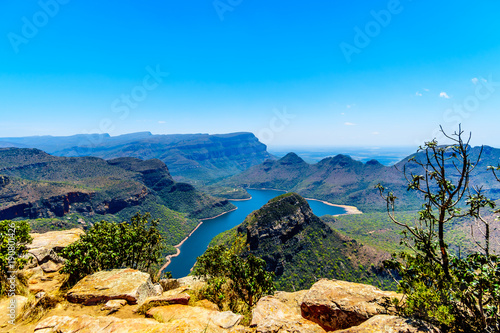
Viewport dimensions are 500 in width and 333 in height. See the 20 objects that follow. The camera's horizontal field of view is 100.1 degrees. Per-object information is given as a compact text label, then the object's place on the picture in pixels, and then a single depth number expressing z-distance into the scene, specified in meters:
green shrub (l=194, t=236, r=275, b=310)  21.17
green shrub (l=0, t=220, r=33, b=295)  15.77
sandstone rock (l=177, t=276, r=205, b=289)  24.56
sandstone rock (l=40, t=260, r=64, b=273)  22.43
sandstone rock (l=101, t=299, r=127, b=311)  14.38
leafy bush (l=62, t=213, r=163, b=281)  18.67
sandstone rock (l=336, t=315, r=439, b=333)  9.61
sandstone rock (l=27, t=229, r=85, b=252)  25.97
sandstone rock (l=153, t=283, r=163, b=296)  19.21
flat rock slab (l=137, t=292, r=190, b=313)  14.51
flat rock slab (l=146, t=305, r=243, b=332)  11.33
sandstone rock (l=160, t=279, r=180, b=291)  24.73
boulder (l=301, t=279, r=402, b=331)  13.09
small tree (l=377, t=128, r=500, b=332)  8.59
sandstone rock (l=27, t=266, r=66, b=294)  18.42
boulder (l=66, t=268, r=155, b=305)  15.35
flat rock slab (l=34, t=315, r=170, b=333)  11.06
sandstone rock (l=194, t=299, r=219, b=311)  17.57
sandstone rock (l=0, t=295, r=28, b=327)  13.14
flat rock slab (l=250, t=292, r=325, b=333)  11.59
